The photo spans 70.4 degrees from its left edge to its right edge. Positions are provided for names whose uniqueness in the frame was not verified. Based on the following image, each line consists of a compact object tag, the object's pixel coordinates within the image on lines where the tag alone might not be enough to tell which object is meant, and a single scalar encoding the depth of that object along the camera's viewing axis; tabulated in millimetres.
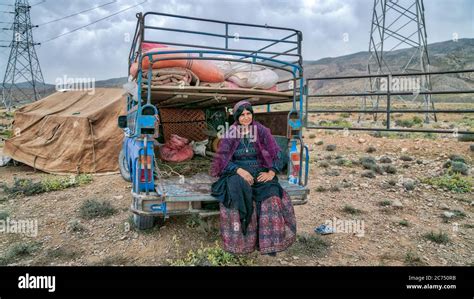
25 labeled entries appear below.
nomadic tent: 8875
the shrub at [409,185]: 6738
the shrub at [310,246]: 4133
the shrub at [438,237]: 4387
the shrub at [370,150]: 10273
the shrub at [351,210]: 5594
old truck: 3662
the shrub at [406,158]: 8776
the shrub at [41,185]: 6906
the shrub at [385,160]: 8914
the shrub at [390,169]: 7965
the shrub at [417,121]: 17250
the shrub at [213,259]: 3635
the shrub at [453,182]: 6498
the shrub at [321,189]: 6861
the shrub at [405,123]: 16263
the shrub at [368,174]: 7705
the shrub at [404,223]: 5012
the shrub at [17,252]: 3886
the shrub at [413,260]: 3824
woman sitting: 3562
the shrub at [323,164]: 8875
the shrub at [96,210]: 5445
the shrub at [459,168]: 7248
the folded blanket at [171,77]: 4016
